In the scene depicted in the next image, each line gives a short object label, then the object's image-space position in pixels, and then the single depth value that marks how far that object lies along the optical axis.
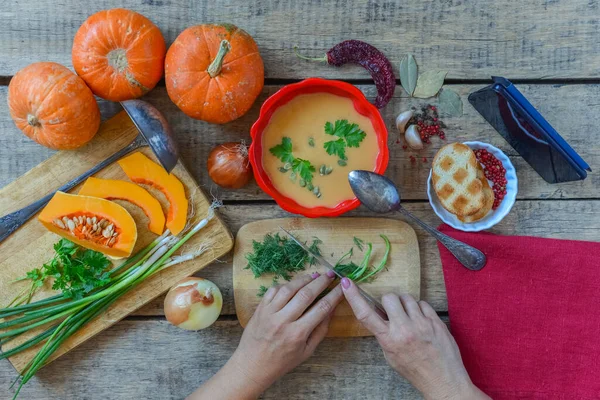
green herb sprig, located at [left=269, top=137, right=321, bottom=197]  1.55
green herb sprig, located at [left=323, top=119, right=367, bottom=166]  1.54
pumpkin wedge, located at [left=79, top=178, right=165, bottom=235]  1.62
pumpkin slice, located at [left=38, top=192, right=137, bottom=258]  1.58
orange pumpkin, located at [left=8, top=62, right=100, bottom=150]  1.43
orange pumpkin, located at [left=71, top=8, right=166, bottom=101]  1.45
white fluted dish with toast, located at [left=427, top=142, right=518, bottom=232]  1.61
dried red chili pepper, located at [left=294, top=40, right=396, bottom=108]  1.62
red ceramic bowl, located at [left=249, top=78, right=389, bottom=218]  1.51
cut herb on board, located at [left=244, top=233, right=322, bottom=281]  1.63
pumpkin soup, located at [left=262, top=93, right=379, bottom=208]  1.56
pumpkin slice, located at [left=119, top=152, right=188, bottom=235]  1.62
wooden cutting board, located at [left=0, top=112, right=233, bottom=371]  1.63
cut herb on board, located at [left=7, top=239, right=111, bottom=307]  1.59
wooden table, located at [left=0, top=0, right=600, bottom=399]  1.65
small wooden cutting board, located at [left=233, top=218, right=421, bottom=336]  1.68
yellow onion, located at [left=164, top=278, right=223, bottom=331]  1.57
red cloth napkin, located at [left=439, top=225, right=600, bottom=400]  1.65
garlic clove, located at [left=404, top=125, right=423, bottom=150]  1.63
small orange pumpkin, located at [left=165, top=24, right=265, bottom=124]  1.45
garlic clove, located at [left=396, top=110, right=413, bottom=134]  1.63
